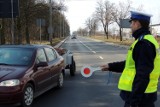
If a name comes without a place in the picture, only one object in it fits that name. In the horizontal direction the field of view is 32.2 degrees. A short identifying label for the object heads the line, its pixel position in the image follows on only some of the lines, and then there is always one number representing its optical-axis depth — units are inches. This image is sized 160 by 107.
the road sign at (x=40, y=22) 963.0
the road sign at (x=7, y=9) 576.7
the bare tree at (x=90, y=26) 4452.6
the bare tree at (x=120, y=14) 1886.4
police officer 103.9
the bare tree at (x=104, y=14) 2454.4
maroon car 210.2
